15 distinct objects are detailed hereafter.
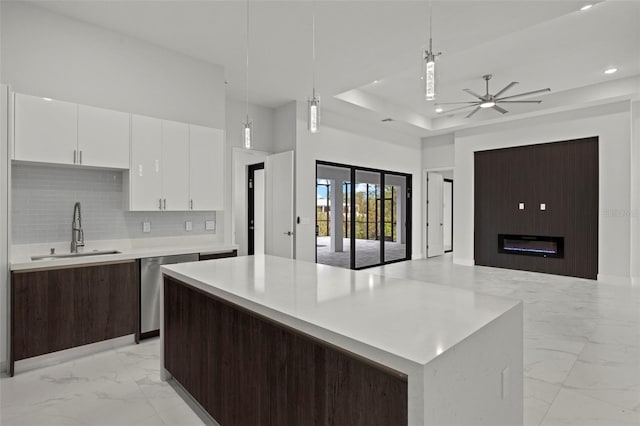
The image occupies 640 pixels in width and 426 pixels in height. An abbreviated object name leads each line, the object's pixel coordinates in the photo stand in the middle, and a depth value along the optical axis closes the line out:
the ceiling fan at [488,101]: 5.21
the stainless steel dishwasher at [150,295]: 3.32
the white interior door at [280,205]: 5.63
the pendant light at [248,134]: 2.74
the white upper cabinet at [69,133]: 2.81
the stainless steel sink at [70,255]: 3.08
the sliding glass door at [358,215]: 6.46
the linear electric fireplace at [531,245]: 6.51
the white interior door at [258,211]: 6.71
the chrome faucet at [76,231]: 3.27
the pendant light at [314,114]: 2.31
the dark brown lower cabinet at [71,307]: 2.70
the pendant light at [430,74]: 1.81
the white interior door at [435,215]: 8.72
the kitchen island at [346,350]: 1.06
